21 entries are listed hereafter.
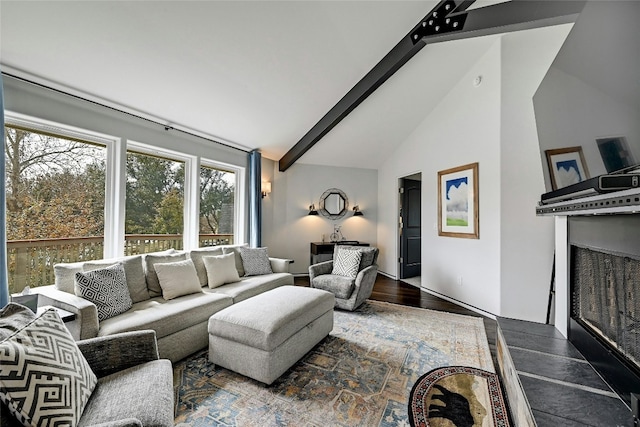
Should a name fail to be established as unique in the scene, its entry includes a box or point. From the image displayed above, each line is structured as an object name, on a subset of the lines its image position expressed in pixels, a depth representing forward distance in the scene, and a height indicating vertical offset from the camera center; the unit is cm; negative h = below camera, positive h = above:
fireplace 128 -43
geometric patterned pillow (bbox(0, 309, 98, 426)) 87 -57
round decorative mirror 568 +34
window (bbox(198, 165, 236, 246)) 416 +22
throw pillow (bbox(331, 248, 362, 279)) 359 -59
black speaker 92 +14
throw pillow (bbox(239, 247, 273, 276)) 372 -60
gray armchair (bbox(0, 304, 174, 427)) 105 -77
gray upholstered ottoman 188 -87
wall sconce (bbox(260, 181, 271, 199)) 500 +59
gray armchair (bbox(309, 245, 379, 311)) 338 -81
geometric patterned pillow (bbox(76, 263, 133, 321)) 208 -57
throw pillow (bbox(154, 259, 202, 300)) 262 -60
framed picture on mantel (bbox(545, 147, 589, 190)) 150 +34
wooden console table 530 -60
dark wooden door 529 -16
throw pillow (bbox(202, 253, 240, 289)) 313 -61
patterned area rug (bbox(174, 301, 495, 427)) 162 -118
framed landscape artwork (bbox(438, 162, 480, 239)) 353 +26
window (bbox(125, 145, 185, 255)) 322 +21
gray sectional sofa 192 -77
